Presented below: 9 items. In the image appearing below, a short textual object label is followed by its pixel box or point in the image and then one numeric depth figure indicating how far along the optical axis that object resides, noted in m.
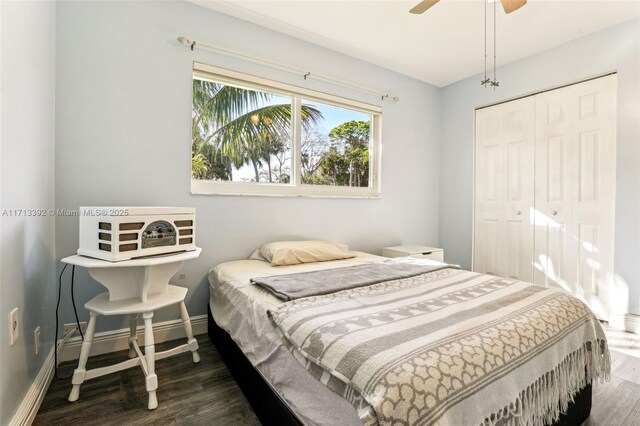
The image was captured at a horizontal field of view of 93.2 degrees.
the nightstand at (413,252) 3.04
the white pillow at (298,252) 2.24
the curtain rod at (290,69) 2.21
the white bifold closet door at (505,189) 3.11
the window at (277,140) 2.43
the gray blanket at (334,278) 1.52
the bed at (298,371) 0.89
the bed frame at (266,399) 1.18
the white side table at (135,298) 1.50
